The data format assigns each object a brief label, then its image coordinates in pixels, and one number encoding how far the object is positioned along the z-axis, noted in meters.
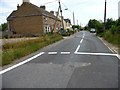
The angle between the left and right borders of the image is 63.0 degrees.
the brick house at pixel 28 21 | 23.75
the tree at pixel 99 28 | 21.21
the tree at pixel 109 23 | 19.65
